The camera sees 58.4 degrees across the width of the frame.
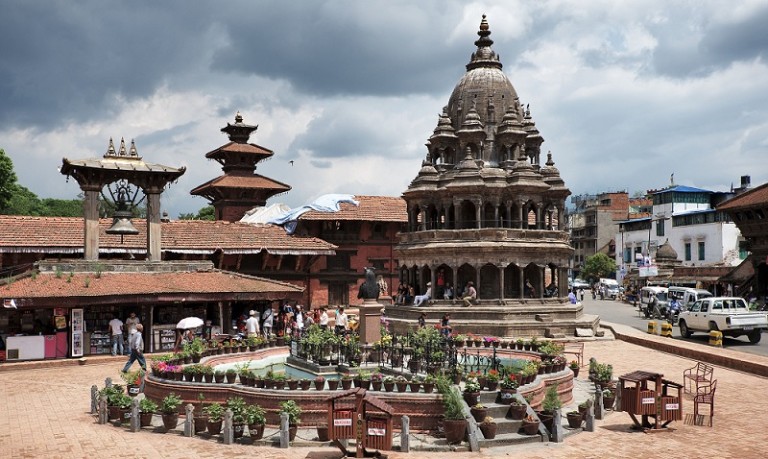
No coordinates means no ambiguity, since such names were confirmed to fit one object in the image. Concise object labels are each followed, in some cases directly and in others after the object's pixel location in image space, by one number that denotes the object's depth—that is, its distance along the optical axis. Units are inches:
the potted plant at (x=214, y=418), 591.8
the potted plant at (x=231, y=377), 678.5
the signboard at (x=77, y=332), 1051.9
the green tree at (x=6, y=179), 2070.6
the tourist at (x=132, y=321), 1043.1
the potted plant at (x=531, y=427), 597.9
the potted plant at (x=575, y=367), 868.4
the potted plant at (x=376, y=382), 631.2
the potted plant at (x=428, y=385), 625.9
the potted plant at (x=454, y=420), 576.1
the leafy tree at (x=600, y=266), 3570.4
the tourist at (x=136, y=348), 823.1
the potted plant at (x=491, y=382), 649.6
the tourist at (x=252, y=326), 1077.1
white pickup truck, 1157.7
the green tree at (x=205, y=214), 3248.5
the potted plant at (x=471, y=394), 617.9
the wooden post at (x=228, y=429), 575.5
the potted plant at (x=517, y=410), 615.2
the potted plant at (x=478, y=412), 599.8
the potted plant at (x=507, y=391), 639.1
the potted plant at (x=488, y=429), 580.4
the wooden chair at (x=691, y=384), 787.3
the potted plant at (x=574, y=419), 627.8
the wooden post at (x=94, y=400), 685.9
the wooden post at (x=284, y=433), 566.6
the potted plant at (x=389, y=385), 628.7
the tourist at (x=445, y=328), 991.0
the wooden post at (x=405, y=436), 554.3
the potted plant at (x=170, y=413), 611.8
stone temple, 1375.5
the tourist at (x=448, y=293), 1413.6
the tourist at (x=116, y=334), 1079.6
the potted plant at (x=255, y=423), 579.8
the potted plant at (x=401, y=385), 628.1
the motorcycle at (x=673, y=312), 1631.4
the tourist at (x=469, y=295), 1375.5
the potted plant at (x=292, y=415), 577.6
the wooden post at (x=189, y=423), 596.7
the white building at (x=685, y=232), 2468.0
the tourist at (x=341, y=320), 1139.4
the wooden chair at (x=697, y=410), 643.5
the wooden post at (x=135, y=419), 614.2
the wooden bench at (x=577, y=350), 991.3
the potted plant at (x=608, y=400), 719.1
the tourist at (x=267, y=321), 1230.3
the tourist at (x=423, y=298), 1424.7
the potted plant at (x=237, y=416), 584.4
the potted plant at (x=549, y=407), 606.5
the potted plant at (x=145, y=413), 623.8
